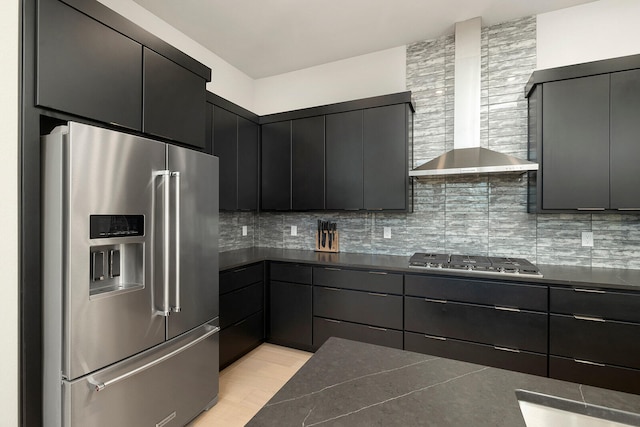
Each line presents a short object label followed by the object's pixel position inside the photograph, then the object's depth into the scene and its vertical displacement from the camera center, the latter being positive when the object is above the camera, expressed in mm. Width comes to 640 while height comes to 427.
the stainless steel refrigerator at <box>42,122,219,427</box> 1314 -353
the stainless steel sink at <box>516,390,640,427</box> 740 -514
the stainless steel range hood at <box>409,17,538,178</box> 2613 +968
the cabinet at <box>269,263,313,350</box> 2879 -914
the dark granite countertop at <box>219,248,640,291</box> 2020 -452
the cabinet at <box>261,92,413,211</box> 2826 +574
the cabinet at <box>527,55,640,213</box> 2133 +566
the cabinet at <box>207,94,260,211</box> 2854 +620
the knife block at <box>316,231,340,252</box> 3375 -352
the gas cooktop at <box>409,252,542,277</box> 2215 -413
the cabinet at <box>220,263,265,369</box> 2527 -895
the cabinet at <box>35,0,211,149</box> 1345 +749
